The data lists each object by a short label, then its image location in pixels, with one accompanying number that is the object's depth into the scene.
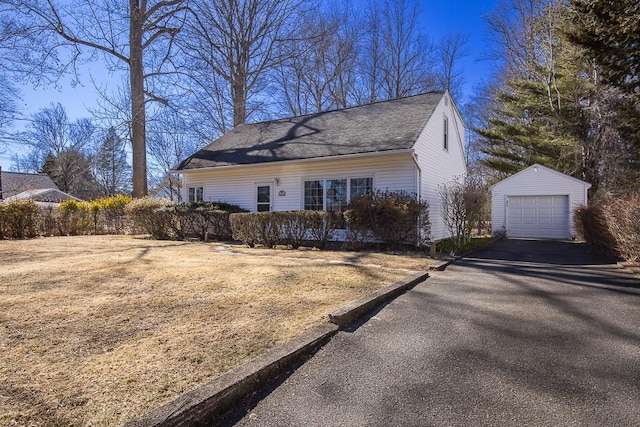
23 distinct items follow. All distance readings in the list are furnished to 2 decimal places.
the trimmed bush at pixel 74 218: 14.48
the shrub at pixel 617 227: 6.86
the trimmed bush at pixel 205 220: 12.58
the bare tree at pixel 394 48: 26.47
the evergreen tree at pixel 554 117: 16.64
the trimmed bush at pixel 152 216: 12.82
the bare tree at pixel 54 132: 35.91
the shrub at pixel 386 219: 9.71
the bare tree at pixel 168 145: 19.12
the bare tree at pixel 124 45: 15.65
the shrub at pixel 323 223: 10.20
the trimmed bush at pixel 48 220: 13.62
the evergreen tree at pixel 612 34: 6.89
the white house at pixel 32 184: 28.98
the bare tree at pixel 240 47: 20.86
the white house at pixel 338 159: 11.51
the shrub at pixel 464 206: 11.20
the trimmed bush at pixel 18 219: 12.01
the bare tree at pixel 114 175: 41.49
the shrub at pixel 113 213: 15.88
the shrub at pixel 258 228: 10.48
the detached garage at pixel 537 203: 16.03
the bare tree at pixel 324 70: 24.05
